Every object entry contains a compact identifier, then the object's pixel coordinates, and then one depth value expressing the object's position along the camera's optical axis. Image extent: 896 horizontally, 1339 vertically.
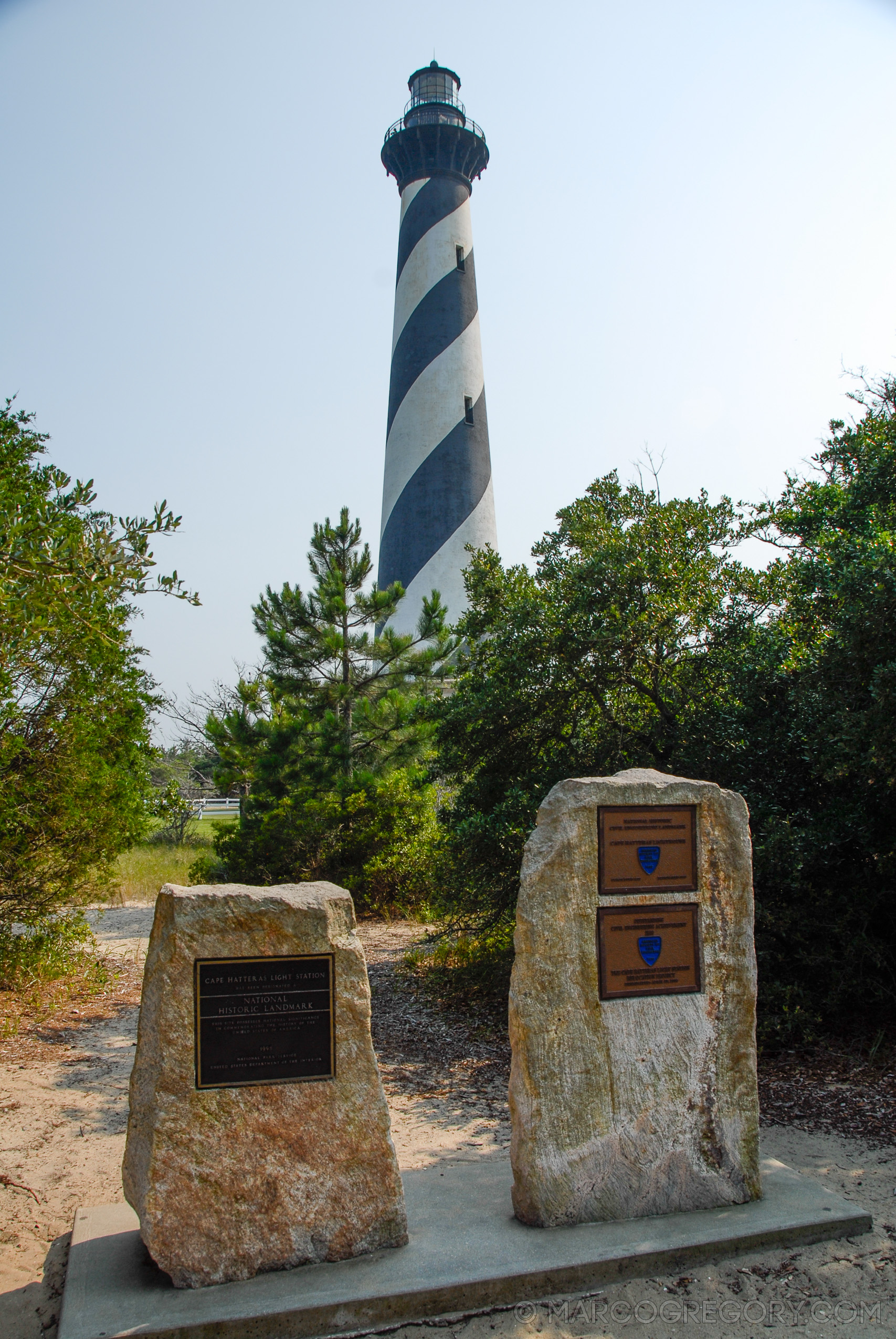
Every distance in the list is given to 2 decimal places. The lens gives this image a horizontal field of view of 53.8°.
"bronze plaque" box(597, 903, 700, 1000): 3.90
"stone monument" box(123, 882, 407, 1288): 3.34
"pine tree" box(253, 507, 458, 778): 12.65
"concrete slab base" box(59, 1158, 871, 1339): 3.15
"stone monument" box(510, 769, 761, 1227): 3.76
